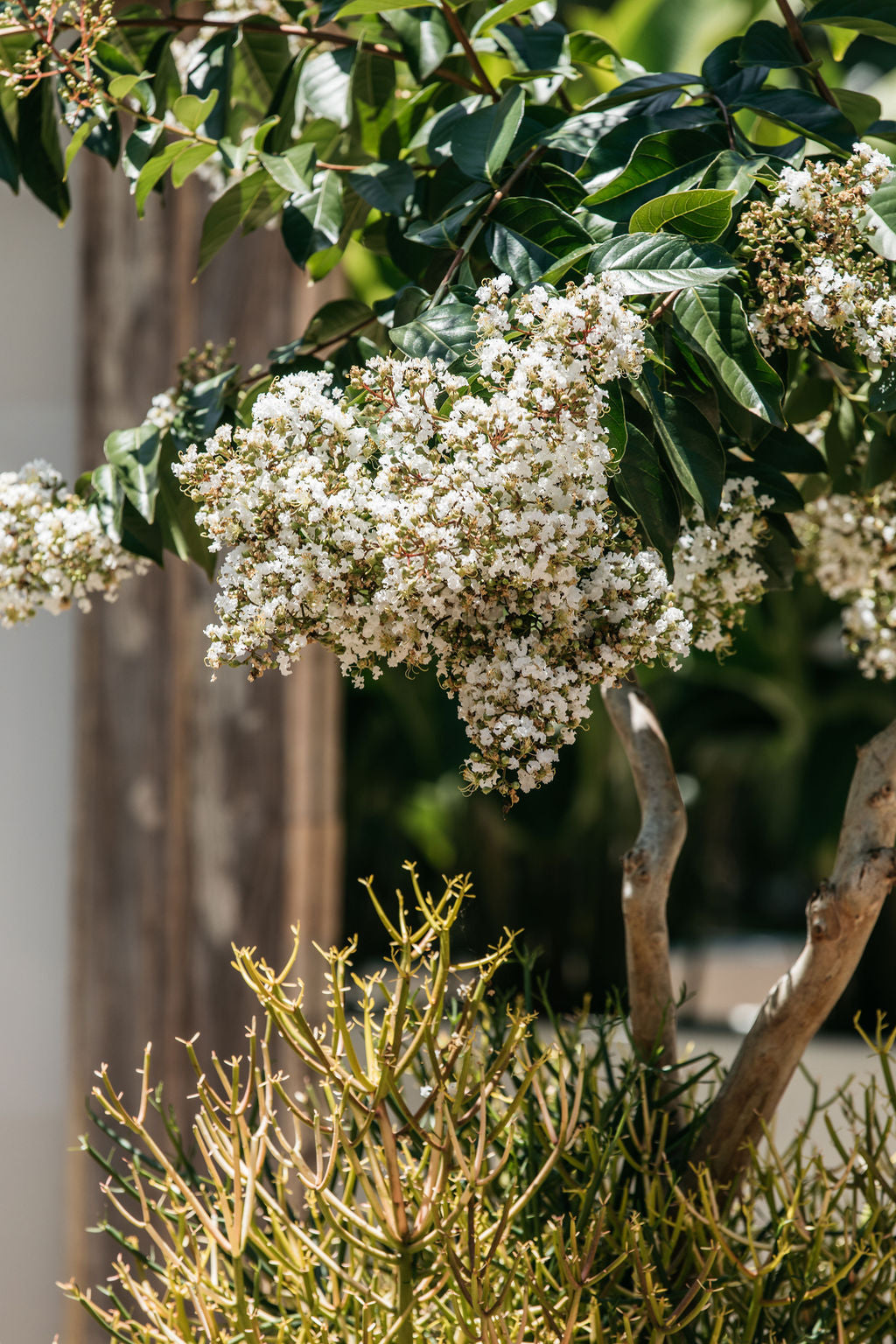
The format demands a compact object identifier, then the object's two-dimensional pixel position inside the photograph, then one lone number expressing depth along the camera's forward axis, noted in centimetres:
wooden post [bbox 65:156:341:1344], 465
